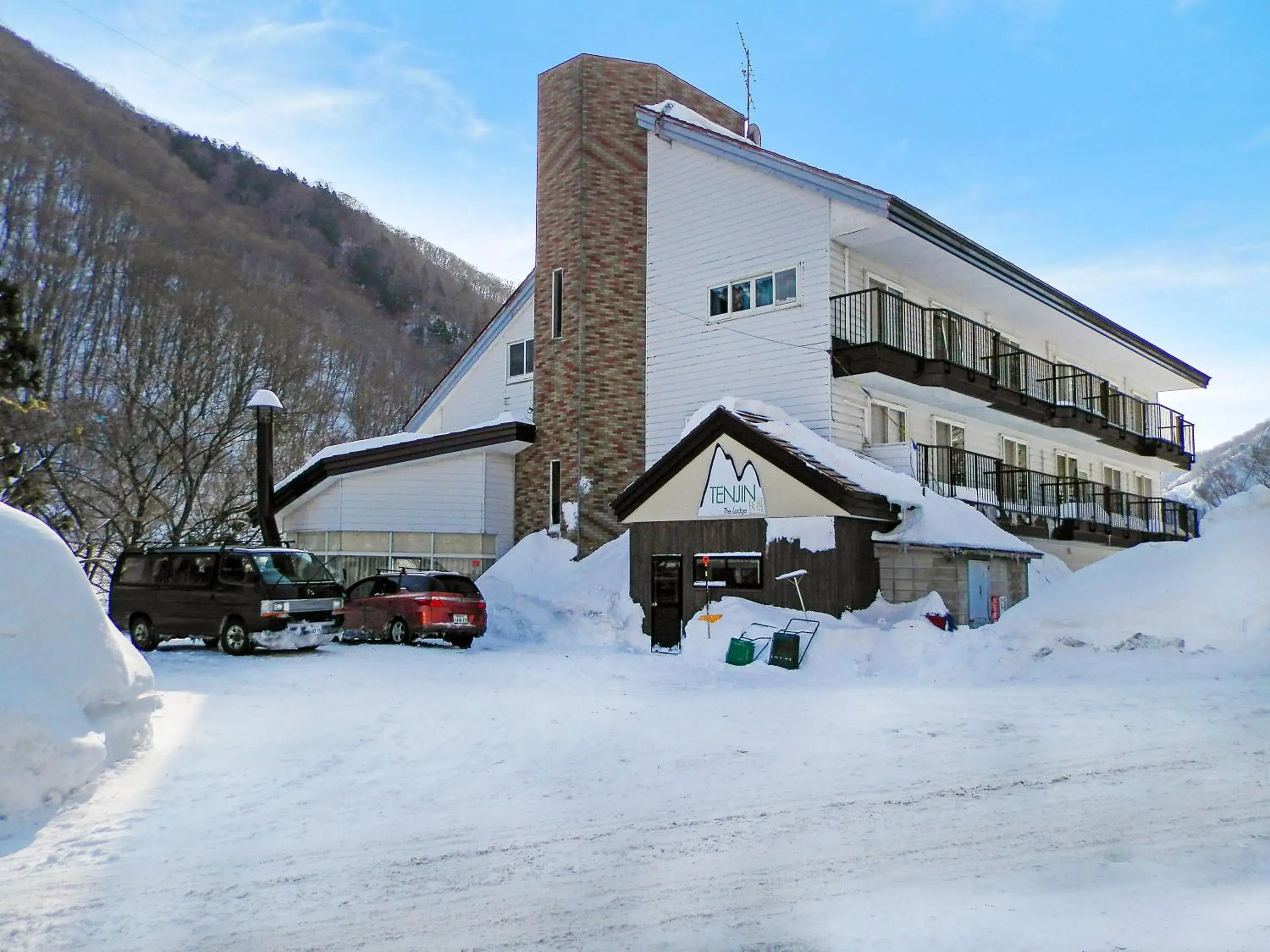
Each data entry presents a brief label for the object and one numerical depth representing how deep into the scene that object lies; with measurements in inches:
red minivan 729.6
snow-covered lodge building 855.7
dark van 637.9
